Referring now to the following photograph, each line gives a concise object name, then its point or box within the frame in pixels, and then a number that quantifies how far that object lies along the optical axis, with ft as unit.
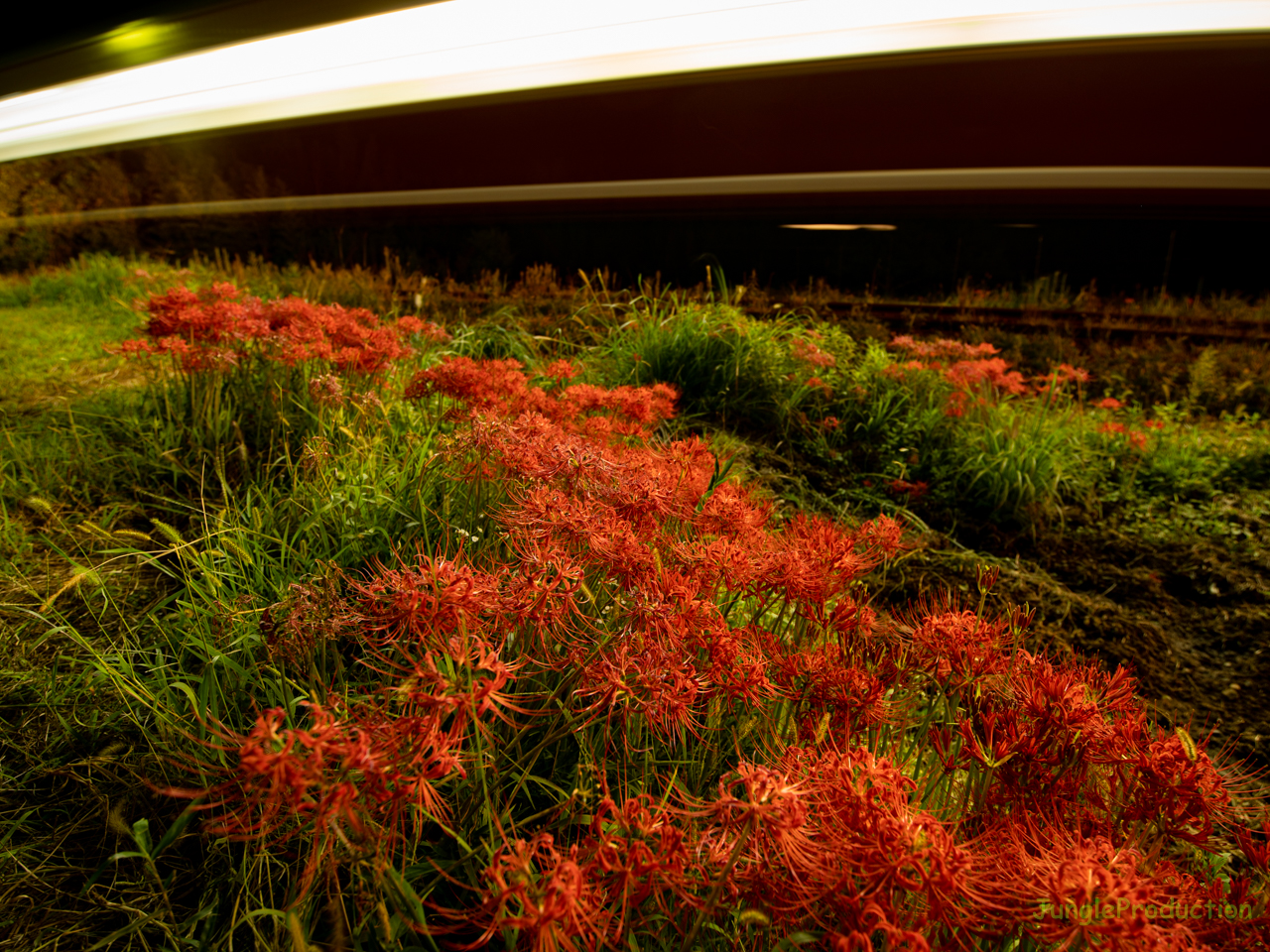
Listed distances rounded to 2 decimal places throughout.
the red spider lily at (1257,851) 2.24
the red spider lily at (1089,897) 1.68
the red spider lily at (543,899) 1.65
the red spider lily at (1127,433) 11.10
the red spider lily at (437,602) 2.18
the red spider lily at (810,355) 10.46
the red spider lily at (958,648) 2.84
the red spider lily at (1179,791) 2.29
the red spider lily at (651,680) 2.33
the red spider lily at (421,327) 7.75
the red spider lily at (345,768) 1.57
